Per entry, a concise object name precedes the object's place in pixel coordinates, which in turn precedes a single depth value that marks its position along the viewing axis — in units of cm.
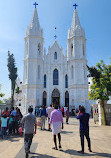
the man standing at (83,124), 525
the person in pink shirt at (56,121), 557
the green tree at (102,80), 1294
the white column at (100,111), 1350
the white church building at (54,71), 2805
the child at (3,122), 790
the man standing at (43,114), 1005
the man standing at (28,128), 471
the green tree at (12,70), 2556
